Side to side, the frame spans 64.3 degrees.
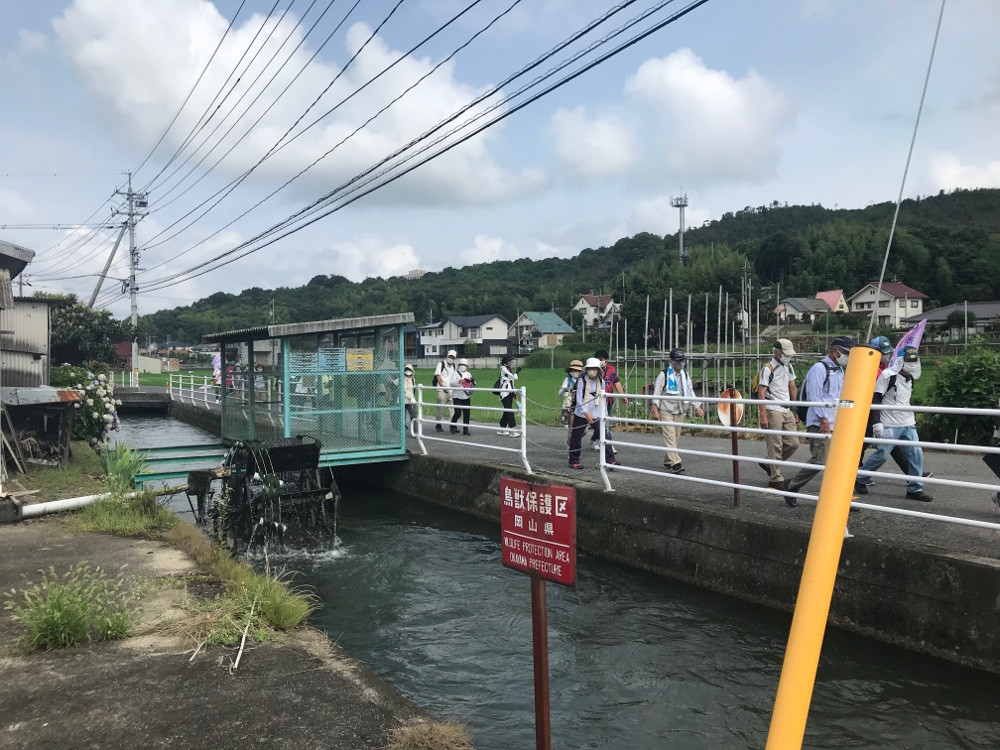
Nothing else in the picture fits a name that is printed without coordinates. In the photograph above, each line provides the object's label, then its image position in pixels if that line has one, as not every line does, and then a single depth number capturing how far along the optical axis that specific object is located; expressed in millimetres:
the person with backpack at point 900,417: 7973
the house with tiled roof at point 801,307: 72000
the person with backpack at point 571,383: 12406
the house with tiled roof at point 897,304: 66594
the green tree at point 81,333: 33781
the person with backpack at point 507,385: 16422
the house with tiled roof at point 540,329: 91812
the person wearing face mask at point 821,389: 8133
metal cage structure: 12906
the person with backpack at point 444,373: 17359
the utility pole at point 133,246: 42781
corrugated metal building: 15852
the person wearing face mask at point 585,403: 11227
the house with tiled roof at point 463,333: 95306
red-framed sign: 3365
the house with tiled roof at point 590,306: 98250
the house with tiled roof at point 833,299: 72562
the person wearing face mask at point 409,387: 16409
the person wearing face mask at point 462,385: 16994
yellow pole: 1813
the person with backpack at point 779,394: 9062
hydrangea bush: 15805
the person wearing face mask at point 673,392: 10727
